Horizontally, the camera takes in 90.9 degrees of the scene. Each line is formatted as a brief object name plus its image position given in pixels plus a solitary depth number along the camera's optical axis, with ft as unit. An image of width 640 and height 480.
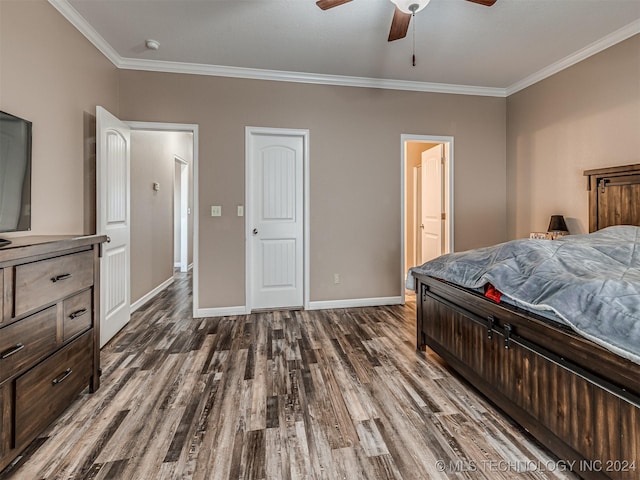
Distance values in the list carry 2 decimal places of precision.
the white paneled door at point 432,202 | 13.84
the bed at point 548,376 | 3.59
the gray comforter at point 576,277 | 3.64
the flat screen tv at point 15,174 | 5.29
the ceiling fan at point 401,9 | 6.10
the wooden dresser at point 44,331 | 4.22
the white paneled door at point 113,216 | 8.66
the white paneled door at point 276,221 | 11.93
